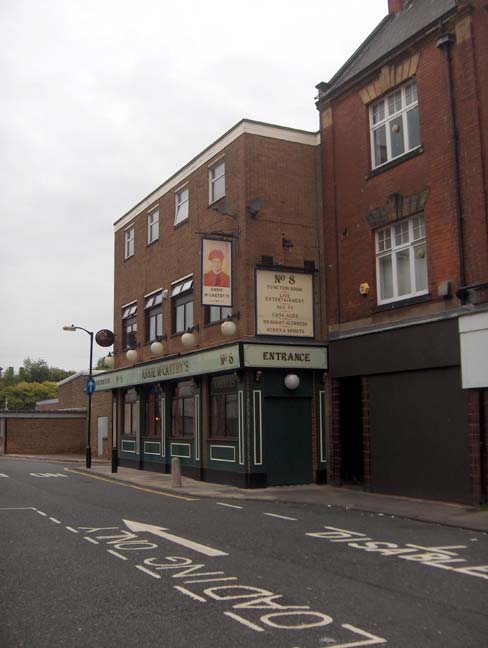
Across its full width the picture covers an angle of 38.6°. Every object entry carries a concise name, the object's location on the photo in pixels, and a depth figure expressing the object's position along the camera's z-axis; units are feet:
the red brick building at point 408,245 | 49.93
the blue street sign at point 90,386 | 97.25
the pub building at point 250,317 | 64.75
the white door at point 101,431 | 136.77
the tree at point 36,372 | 418.10
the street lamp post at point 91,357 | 95.81
